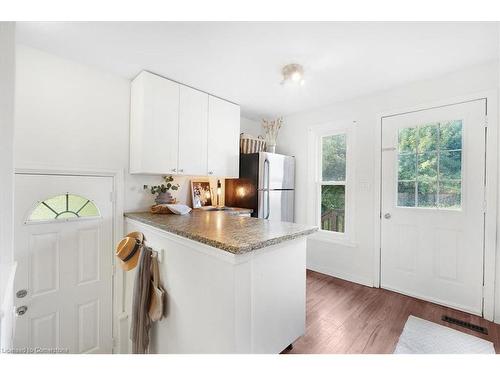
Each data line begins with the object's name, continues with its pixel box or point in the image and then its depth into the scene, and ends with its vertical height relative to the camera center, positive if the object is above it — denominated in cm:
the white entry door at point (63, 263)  172 -70
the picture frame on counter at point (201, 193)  281 -10
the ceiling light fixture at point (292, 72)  202 +111
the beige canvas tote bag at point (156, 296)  151 -79
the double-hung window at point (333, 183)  303 +7
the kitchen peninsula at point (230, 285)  113 -59
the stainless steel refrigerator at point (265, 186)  295 +1
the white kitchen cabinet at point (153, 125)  211 +61
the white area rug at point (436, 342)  164 -122
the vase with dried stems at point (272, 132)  342 +88
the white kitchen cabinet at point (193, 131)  239 +62
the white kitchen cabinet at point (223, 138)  269 +63
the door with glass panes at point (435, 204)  210 -15
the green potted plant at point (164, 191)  244 -7
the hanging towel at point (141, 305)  152 -85
